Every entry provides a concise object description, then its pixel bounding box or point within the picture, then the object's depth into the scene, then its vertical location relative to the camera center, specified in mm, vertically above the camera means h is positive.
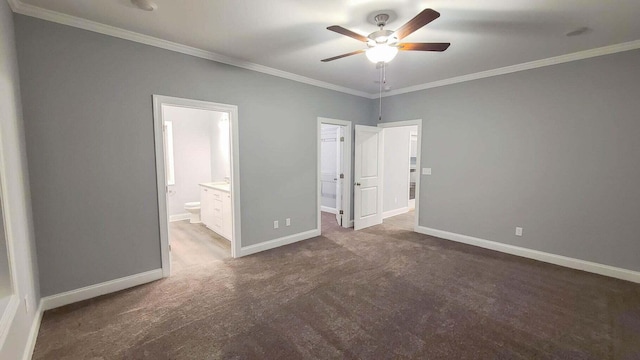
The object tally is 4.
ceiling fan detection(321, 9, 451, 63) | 2163 +930
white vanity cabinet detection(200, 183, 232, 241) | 4480 -911
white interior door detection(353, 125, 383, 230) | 5176 -428
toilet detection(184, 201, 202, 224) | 5555 -1124
